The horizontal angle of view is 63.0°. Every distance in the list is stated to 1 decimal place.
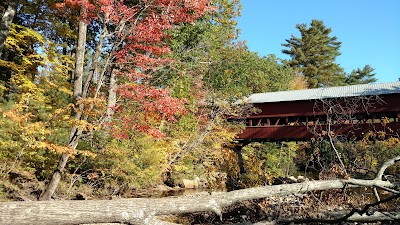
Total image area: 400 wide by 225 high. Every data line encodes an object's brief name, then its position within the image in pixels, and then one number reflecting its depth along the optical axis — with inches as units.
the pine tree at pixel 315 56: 1585.9
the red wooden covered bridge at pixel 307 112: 632.8
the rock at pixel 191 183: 650.8
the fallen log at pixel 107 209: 115.2
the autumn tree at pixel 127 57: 281.3
